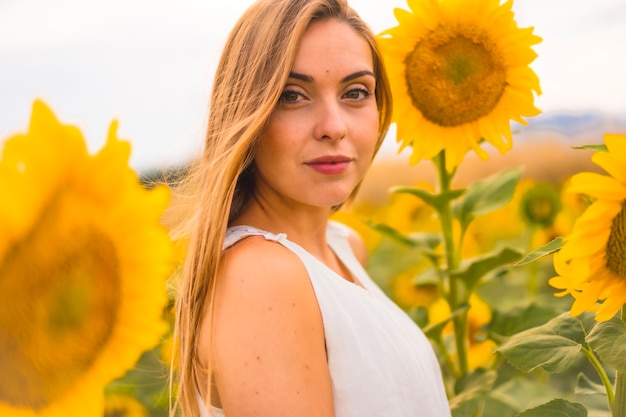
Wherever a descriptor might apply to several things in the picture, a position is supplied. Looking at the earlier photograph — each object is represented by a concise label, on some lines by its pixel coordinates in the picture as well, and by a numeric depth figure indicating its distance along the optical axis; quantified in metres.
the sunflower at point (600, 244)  1.08
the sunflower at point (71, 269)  0.57
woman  1.38
